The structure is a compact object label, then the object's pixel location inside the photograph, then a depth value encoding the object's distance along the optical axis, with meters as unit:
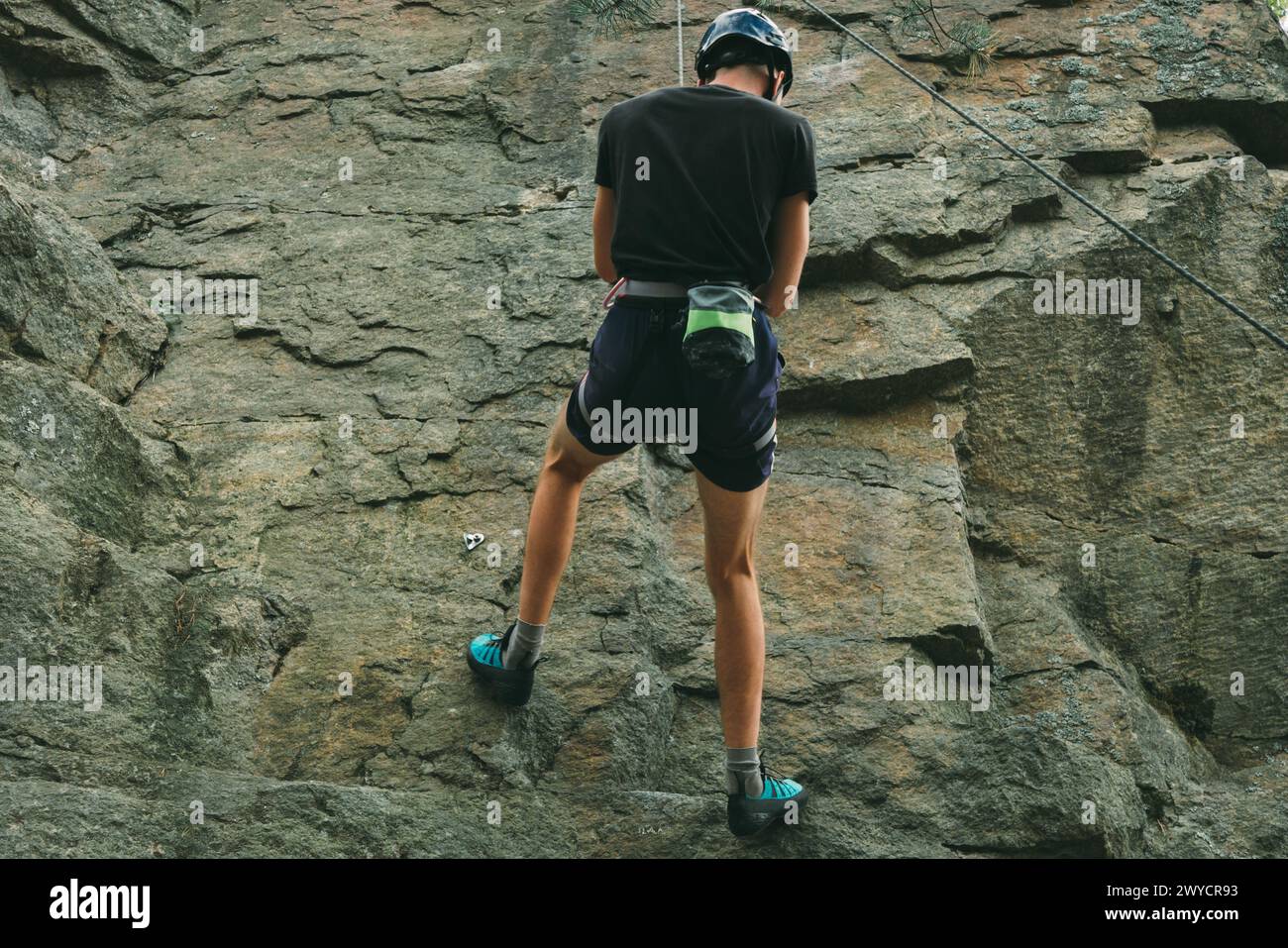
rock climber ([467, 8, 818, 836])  4.02
